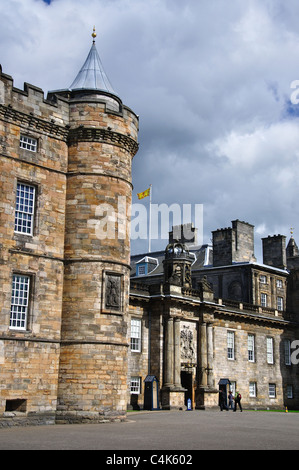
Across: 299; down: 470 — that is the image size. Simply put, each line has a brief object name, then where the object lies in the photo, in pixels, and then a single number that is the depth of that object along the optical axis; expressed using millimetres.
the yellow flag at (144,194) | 51147
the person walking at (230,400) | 37238
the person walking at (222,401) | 36094
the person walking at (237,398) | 34625
